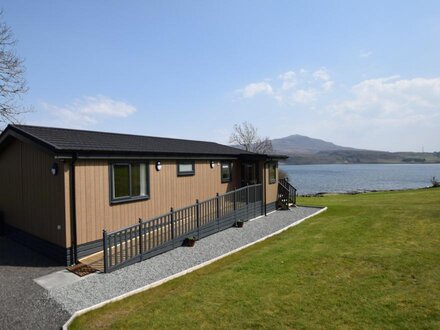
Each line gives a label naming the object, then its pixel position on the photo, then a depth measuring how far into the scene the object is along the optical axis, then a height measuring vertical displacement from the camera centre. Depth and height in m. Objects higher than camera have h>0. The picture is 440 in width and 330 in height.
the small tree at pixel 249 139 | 58.78 +4.82
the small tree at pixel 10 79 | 18.91 +5.73
